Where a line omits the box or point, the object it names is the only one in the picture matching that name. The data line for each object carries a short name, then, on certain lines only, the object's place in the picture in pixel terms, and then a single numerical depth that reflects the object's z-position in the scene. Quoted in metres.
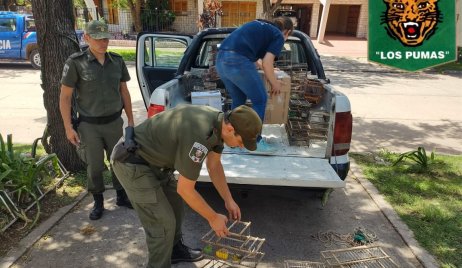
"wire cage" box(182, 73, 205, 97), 4.76
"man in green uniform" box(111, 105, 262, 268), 2.04
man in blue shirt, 3.69
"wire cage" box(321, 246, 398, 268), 2.58
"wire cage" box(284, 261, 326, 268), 2.60
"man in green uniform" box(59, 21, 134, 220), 3.21
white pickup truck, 3.10
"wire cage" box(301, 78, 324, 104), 4.66
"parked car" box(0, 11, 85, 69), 11.40
